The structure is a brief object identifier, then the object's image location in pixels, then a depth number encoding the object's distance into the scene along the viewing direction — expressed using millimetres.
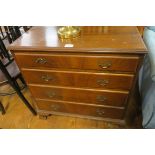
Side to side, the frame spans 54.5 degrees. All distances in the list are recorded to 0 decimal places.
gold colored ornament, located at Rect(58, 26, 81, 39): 1004
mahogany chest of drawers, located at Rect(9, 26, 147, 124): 906
